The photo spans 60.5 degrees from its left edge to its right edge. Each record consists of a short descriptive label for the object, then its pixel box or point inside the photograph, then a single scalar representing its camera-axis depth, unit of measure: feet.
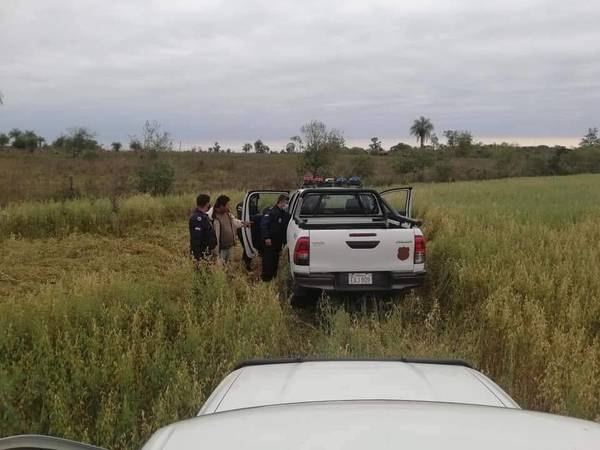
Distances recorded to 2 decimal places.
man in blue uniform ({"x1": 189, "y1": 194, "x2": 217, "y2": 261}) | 25.68
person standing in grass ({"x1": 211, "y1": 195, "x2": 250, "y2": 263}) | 28.09
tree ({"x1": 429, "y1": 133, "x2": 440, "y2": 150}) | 265.13
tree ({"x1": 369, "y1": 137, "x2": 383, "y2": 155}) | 299.17
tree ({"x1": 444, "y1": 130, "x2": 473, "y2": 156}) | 275.18
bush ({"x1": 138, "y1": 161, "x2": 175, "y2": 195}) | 79.36
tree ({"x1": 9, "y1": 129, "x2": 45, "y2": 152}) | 215.92
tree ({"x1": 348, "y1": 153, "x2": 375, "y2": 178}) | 146.05
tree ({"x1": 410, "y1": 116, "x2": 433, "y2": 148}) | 325.42
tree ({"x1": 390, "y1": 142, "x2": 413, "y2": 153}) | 289.25
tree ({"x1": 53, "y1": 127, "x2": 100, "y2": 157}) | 190.19
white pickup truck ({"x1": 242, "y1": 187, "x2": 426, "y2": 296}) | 21.94
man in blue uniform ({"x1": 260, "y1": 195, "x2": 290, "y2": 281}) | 27.32
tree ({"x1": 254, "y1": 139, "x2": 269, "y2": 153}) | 281.91
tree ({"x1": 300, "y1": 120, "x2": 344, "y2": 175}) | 109.50
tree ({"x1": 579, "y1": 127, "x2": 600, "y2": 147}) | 251.56
